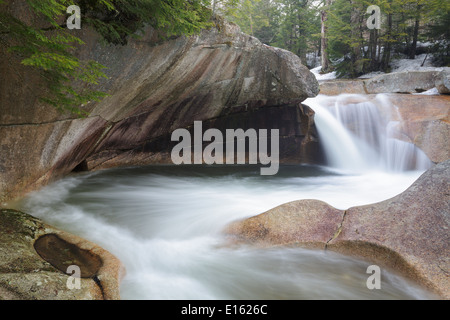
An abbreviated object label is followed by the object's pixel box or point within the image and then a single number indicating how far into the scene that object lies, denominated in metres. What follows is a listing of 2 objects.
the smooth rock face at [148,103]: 4.62
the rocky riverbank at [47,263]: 2.68
